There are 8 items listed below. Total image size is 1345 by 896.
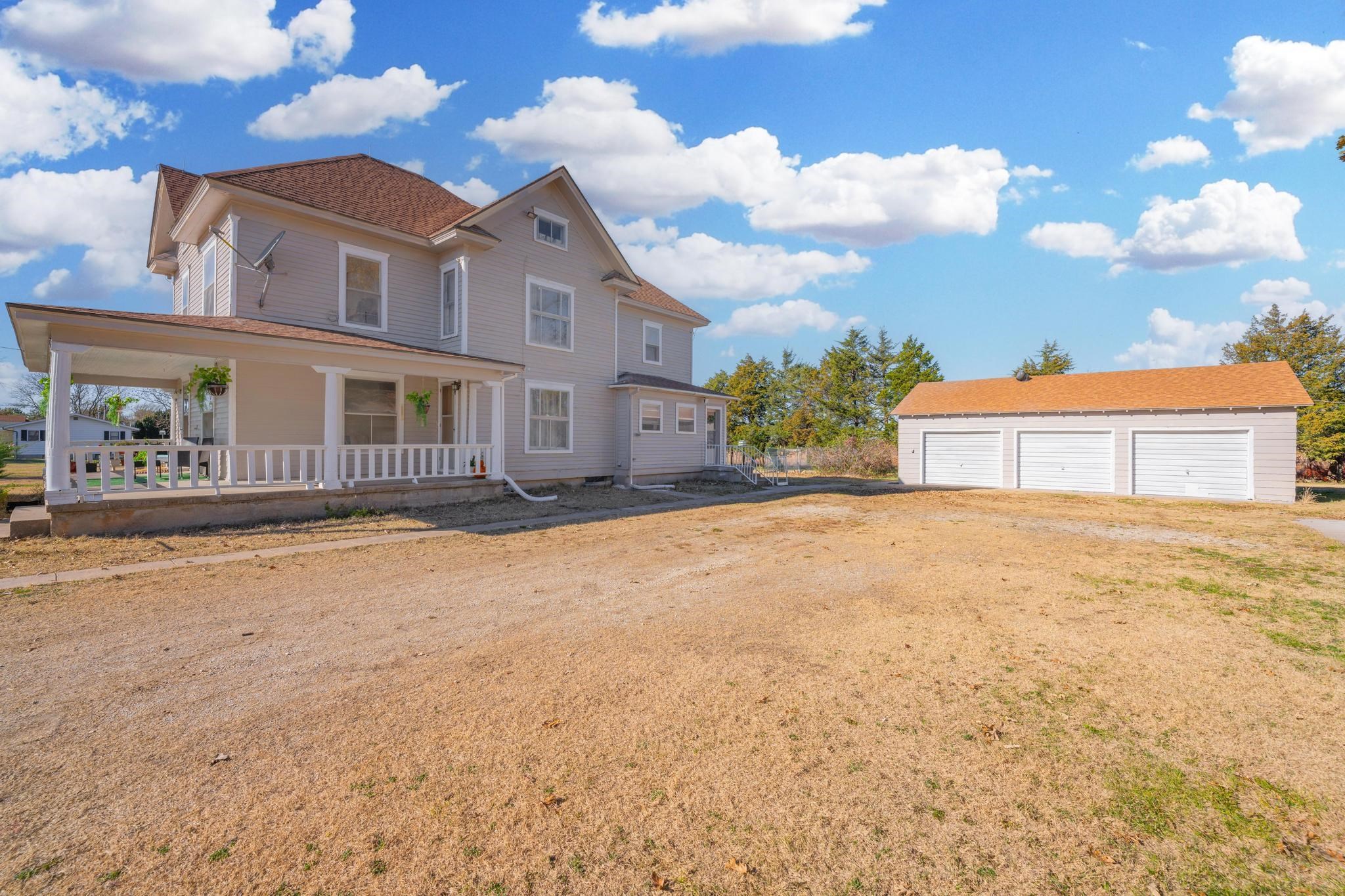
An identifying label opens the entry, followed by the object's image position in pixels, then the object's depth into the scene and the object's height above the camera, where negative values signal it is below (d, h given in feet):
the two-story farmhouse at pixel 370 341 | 33.76 +6.72
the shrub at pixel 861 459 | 93.50 -1.29
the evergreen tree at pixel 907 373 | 127.03 +16.56
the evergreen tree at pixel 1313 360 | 83.25 +18.14
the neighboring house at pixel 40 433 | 160.66 +2.97
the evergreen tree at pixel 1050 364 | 137.90 +20.66
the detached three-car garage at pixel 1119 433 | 58.34 +2.27
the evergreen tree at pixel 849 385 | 134.10 +15.13
